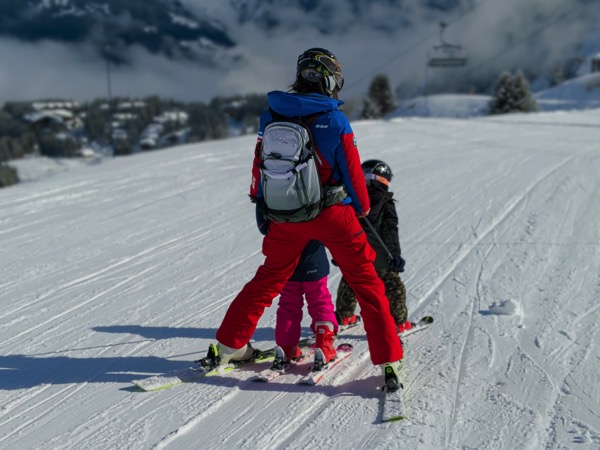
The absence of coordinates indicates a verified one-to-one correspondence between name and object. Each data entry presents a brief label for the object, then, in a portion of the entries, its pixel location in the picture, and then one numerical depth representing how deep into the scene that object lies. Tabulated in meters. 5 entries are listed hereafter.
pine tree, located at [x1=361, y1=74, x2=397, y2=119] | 62.78
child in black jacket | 3.75
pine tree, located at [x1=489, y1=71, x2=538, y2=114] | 46.41
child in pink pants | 3.43
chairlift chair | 37.75
